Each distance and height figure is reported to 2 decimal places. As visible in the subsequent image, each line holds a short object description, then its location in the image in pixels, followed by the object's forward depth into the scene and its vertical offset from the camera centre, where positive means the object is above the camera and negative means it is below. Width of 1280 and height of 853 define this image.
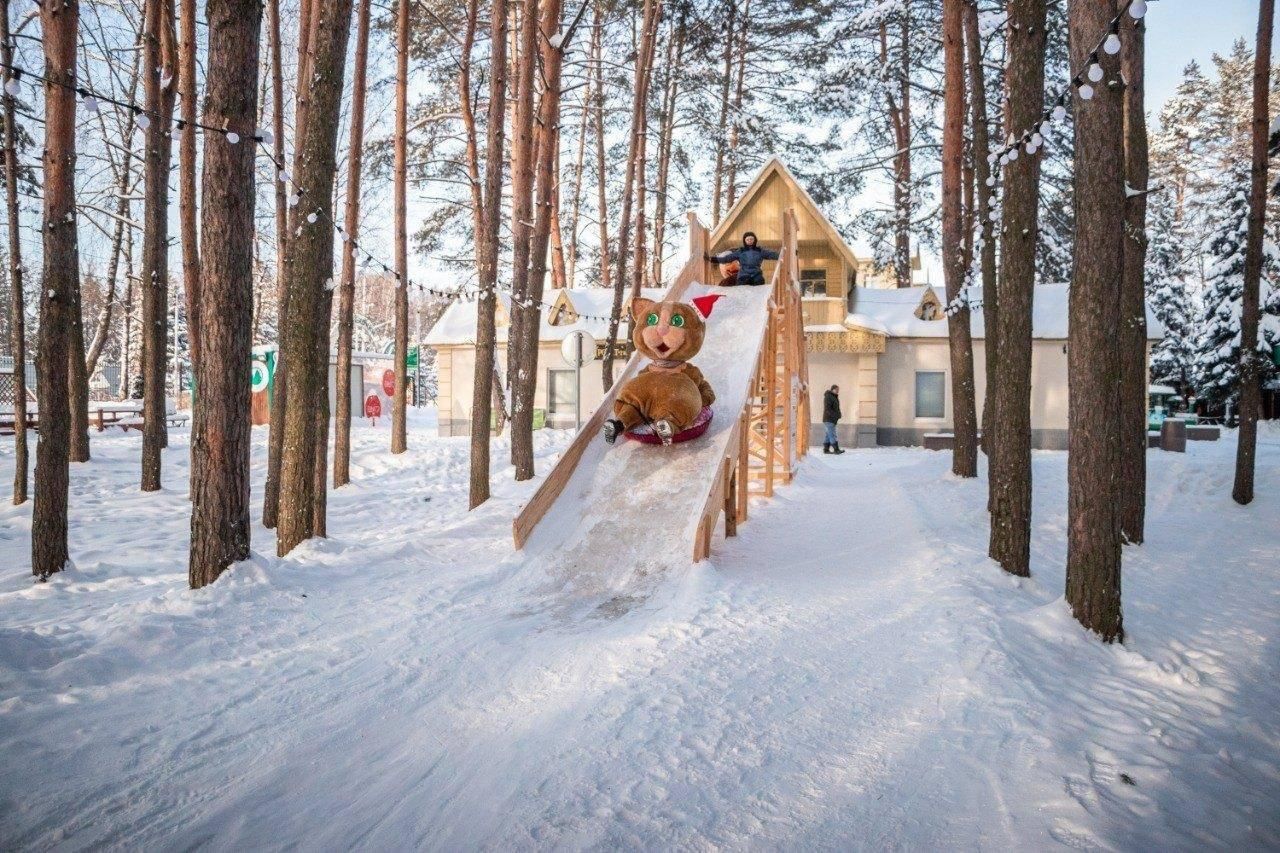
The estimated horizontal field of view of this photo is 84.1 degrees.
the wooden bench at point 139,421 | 19.42 -0.72
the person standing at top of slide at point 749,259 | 11.72 +2.40
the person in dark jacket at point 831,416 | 17.20 -0.26
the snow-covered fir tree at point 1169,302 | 28.41 +4.34
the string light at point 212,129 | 4.41 +1.84
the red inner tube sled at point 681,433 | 7.40 -0.31
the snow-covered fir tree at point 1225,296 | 22.73 +3.89
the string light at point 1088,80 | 3.86 +2.02
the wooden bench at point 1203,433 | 16.41 -0.56
